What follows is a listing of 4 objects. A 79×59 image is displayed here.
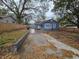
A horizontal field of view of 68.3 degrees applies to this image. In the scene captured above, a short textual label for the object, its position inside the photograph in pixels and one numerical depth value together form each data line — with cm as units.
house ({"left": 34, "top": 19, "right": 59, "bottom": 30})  2153
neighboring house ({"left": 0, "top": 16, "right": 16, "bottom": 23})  1517
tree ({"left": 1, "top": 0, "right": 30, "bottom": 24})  1626
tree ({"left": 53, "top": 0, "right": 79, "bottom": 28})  1462
